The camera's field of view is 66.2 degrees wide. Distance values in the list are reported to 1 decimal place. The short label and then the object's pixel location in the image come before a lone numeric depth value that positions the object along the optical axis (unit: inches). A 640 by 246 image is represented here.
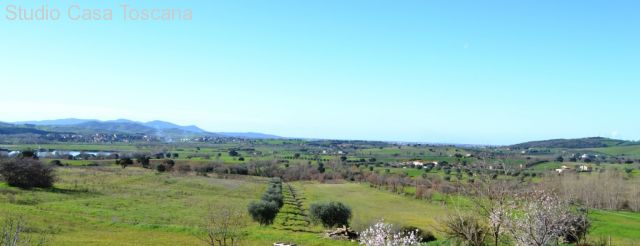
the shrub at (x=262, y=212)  2251.5
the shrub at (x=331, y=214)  2212.1
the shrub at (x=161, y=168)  5075.3
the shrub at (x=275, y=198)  2881.6
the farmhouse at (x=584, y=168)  5092.5
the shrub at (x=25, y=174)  2842.0
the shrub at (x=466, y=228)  1033.5
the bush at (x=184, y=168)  5375.5
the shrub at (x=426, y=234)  1732.5
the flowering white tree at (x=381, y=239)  636.1
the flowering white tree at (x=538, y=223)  878.8
